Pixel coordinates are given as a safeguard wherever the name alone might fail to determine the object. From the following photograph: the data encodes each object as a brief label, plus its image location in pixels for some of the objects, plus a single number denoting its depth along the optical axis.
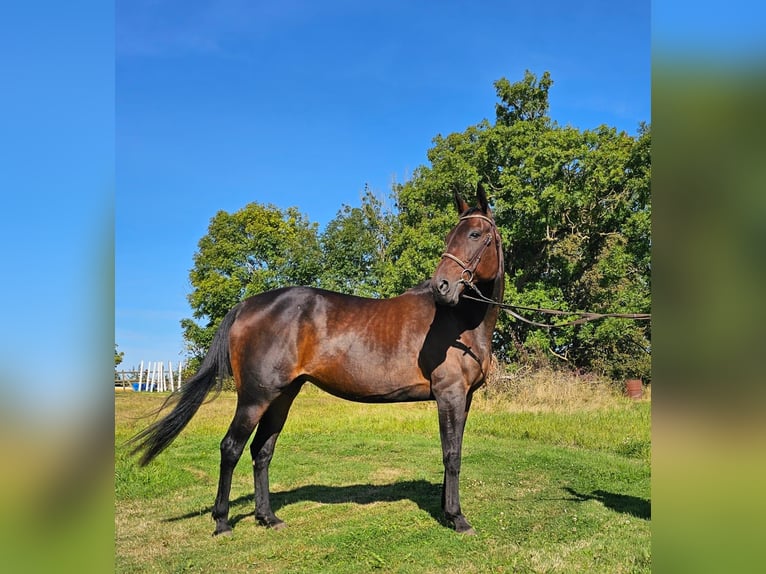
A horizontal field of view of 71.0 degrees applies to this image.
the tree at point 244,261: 33.78
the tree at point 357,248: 33.22
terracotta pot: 19.31
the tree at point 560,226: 20.73
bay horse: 5.11
